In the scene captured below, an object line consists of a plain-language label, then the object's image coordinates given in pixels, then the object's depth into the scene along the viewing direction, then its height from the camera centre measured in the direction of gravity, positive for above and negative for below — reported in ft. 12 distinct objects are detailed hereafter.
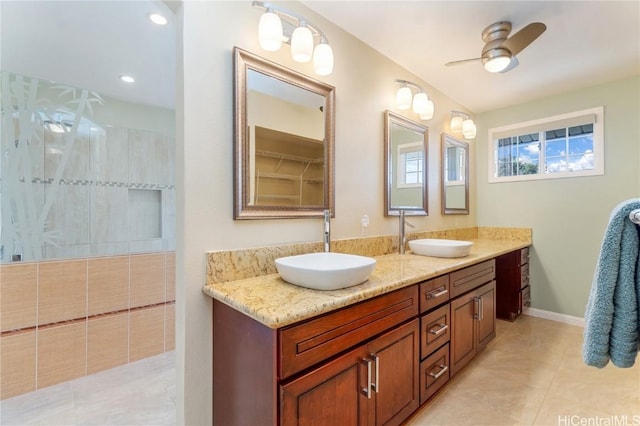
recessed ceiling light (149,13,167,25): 5.16 +3.60
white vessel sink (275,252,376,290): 3.67 -0.85
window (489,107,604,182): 8.98 +2.23
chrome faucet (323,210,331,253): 5.37 -0.36
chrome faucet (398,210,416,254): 7.13 -0.56
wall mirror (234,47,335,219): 4.48 +1.27
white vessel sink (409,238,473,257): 6.33 -0.85
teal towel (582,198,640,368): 2.27 -0.69
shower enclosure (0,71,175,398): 6.20 -0.59
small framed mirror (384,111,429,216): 7.14 +1.27
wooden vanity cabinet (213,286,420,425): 3.06 -1.93
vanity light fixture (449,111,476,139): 9.31 +2.89
